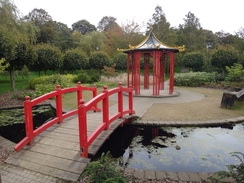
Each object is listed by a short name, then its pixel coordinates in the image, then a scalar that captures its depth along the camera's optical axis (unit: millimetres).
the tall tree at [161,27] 24969
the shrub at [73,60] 17419
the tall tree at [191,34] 27266
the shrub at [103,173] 2396
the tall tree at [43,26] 30284
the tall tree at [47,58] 14516
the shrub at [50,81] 11132
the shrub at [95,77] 16406
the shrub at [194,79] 14250
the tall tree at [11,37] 8235
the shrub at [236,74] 12961
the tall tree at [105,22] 51081
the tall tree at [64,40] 31828
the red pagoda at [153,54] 9367
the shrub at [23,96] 8586
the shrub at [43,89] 9171
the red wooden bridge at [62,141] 2996
